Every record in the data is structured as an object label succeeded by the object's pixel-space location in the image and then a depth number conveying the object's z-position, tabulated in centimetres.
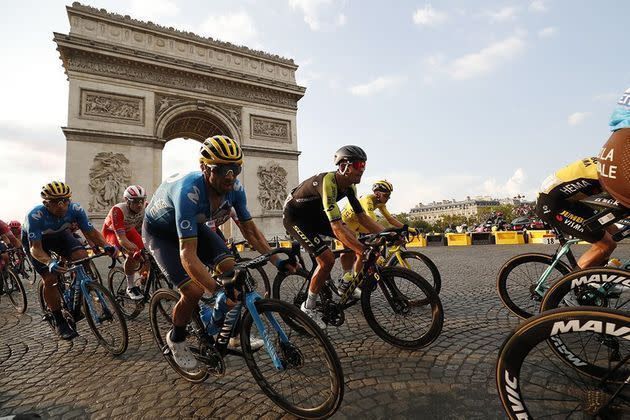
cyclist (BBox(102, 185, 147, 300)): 490
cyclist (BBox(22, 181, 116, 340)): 378
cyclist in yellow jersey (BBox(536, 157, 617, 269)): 287
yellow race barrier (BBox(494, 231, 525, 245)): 1611
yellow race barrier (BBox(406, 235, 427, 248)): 1884
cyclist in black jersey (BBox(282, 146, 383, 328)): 329
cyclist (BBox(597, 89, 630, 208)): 174
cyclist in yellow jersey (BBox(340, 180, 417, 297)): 533
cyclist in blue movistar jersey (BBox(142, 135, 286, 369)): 222
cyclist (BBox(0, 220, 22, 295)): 660
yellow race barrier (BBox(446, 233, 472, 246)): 1779
